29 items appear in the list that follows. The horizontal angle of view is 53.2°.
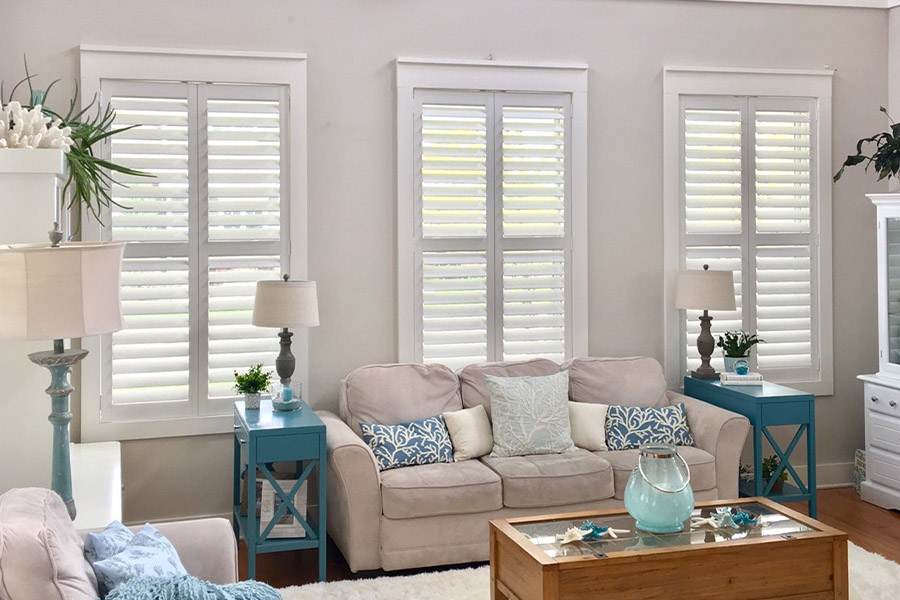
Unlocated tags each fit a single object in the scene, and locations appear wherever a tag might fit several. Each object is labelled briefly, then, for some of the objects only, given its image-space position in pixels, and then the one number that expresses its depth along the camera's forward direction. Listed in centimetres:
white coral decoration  313
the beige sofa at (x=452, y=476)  397
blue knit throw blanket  198
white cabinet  494
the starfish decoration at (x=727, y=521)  333
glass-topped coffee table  301
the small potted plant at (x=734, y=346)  501
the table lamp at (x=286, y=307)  418
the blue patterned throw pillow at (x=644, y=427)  459
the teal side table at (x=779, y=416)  461
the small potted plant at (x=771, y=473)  494
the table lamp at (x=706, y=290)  488
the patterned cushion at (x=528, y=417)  441
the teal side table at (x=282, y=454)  385
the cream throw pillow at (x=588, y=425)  459
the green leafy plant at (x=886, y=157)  499
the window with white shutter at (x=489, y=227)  482
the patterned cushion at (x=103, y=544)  226
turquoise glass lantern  319
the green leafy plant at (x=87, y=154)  383
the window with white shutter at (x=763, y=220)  522
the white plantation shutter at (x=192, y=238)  444
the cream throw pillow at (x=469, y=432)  440
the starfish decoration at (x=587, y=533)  316
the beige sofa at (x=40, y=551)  191
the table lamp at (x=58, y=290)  242
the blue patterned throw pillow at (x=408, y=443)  422
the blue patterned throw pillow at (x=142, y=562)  216
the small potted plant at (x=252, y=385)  426
